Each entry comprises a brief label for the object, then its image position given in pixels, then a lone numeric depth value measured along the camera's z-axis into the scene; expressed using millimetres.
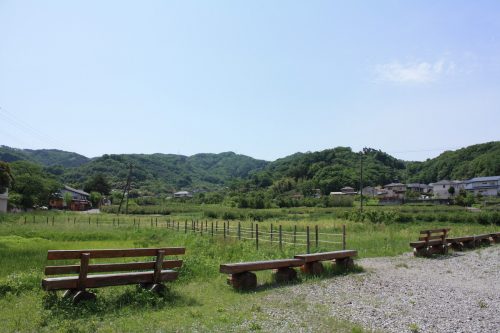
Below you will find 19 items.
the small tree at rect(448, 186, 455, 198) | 97850
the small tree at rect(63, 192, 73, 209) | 93269
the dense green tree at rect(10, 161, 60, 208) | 67250
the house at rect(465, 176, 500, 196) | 96031
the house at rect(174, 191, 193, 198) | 142300
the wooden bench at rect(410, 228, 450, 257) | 14978
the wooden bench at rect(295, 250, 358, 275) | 10234
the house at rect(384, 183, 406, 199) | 110188
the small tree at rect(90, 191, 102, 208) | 110250
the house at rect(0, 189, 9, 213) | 54375
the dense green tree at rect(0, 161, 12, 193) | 30914
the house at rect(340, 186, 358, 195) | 106869
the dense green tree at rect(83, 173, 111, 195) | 119875
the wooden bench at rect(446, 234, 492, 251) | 16984
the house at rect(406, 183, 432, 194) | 115062
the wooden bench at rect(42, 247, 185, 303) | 6727
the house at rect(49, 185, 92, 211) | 93312
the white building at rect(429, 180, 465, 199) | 104656
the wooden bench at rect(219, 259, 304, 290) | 8422
